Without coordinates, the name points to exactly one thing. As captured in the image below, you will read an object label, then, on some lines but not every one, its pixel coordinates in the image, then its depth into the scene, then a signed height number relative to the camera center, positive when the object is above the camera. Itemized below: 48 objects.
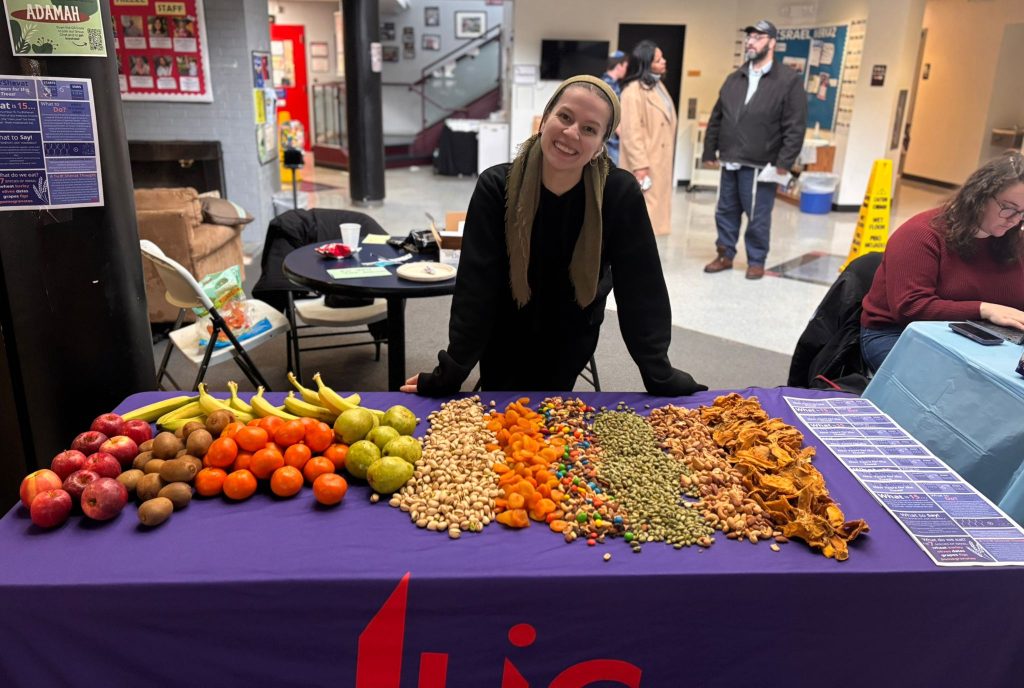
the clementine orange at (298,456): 1.67 -0.76
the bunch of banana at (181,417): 1.85 -0.76
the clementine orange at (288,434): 1.70 -0.72
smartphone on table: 2.24 -0.65
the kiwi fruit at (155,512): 1.49 -0.79
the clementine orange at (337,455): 1.71 -0.77
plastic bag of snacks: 3.48 -0.93
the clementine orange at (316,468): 1.67 -0.78
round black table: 3.03 -0.71
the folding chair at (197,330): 3.20 -1.02
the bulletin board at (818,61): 9.46 +0.58
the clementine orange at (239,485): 1.60 -0.78
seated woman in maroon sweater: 2.61 -0.54
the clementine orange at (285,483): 1.61 -0.79
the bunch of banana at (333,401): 1.86 -0.72
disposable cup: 3.59 -0.61
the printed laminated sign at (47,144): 2.10 -0.14
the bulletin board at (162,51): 6.11 +0.36
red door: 14.84 +0.57
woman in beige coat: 6.62 -0.17
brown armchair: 4.52 -0.78
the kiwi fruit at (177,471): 1.59 -0.75
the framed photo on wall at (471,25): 14.20 +1.38
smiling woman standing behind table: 2.06 -0.40
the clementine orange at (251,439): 1.66 -0.72
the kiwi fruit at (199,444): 1.66 -0.73
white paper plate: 3.12 -0.69
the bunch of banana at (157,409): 1.91 -0.77
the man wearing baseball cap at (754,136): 5.98 -0.23
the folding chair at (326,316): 3.69 -1.03
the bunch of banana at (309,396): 1.95 -0.73
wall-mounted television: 10.41 +0.61
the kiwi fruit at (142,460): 1.65 -0.76
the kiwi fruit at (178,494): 1.55 -0.78
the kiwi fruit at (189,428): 1.70 -0.72
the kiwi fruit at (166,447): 1.65 -0.73
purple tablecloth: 1.38 -0.91
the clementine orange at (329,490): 1.58 -0.78
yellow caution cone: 5.86 -0.78
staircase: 14.11 +0.08
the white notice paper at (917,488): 1.50 -0.82
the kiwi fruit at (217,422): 1.73 -0.71
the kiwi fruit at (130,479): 1.58 -0.77
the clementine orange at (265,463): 1.64 -0.76
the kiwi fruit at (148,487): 1.56 -0.77
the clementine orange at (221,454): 1.64 -0.74
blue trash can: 9.43 -1.01
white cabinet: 11.61 -0.61
